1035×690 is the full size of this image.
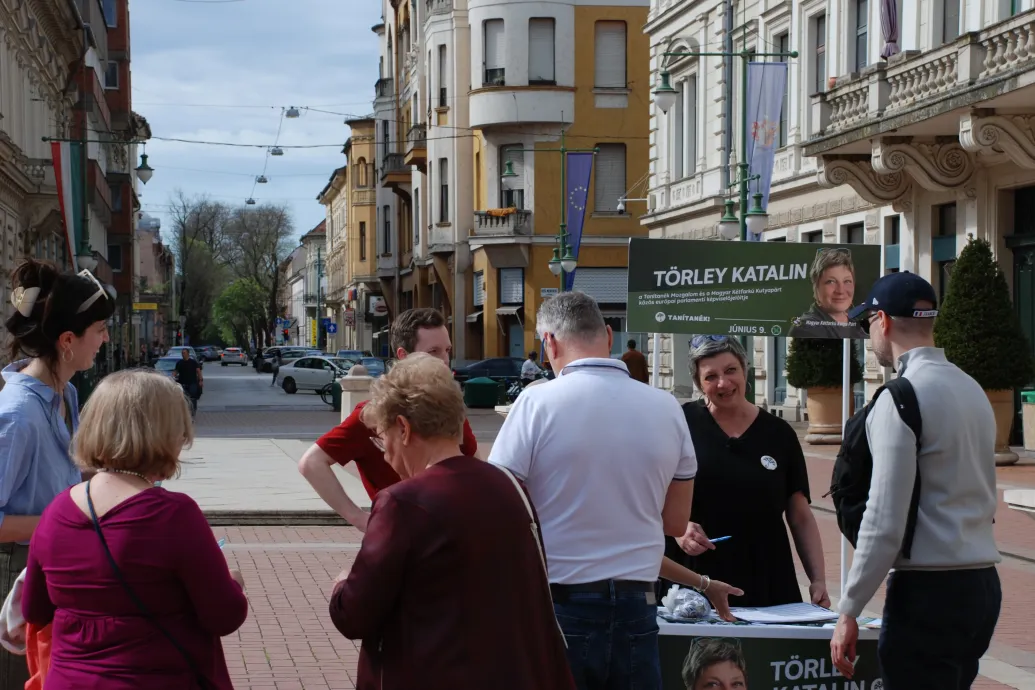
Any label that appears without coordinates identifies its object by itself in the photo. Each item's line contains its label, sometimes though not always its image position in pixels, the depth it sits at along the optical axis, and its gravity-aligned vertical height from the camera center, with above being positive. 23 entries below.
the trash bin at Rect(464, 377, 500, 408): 39.44 -2.52
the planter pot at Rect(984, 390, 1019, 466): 19.43 -1.65
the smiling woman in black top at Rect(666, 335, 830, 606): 5.23 -0.72
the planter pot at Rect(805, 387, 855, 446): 24.11 -1.90
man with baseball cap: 4.11 -0.67
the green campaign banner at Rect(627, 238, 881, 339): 9.16 +0.08
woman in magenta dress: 3.43 -0.63
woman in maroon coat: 3.21 -0.63
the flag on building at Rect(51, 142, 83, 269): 29.83 +2.45
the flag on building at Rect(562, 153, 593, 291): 37.12 +2.88
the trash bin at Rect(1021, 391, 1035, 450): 18.69 -1.55
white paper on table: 4.92 -1.09
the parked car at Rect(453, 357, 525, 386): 44.81 -2.15
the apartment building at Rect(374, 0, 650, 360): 48.78 +5.56
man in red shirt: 4.77 -0.54
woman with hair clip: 4.29 -0.28
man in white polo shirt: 4.11 -0.59
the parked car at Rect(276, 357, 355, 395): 51.28 -2.63
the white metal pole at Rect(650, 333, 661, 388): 8.42 -0.37
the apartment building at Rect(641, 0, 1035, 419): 19.80 +2.59
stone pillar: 17.88 -1.11
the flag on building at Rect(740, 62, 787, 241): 24.47 +3.15
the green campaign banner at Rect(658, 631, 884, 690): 4.73 -1.20
